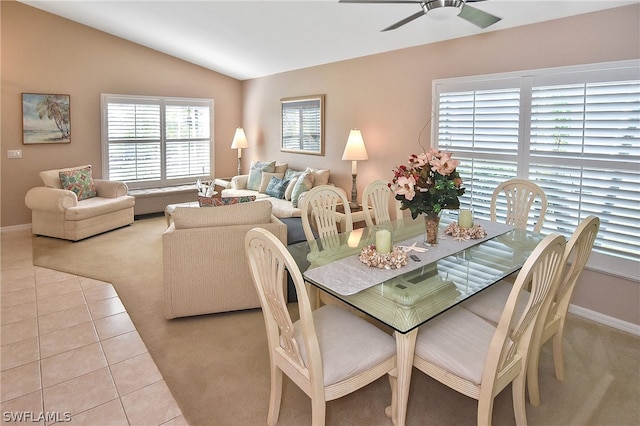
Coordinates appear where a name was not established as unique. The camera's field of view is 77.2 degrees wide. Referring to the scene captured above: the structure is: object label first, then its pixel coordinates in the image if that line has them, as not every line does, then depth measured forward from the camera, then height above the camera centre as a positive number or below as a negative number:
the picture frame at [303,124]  6.00 +0.77
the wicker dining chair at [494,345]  1.63 -0.79
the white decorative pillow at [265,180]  6.45 -0.12
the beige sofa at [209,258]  3.12 -0.69
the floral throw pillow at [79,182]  5.59 -0.19
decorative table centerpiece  2.37 -0.05
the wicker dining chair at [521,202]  3.15 -0.20
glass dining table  1.84 -0.53
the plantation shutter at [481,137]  3.66 +0.39
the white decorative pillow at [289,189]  5.88 -0.24
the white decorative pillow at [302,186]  5.51 -0.17
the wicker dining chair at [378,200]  3.41 -0.22
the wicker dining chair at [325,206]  3.10 -0.25
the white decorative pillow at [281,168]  6.63 +0.08
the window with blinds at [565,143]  2.98 +0.29
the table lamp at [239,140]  7.54 +0.60
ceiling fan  2.23 +0.97
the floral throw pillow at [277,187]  6.08 -0.23
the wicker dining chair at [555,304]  2.04 -0.74
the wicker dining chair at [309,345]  1.71 -0.81
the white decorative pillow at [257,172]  6.61 +0.00
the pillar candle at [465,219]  2.82 -0.30
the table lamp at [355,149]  5.02 +0.31
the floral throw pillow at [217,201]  3.48 -0.26
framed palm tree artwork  5.73 +0.73
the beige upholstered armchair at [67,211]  5.19 -0.56
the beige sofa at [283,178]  5.46 -0.18
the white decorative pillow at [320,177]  5.69 -0.05
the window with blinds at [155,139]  6.59 +0.55
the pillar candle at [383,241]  2.24 -0.37
